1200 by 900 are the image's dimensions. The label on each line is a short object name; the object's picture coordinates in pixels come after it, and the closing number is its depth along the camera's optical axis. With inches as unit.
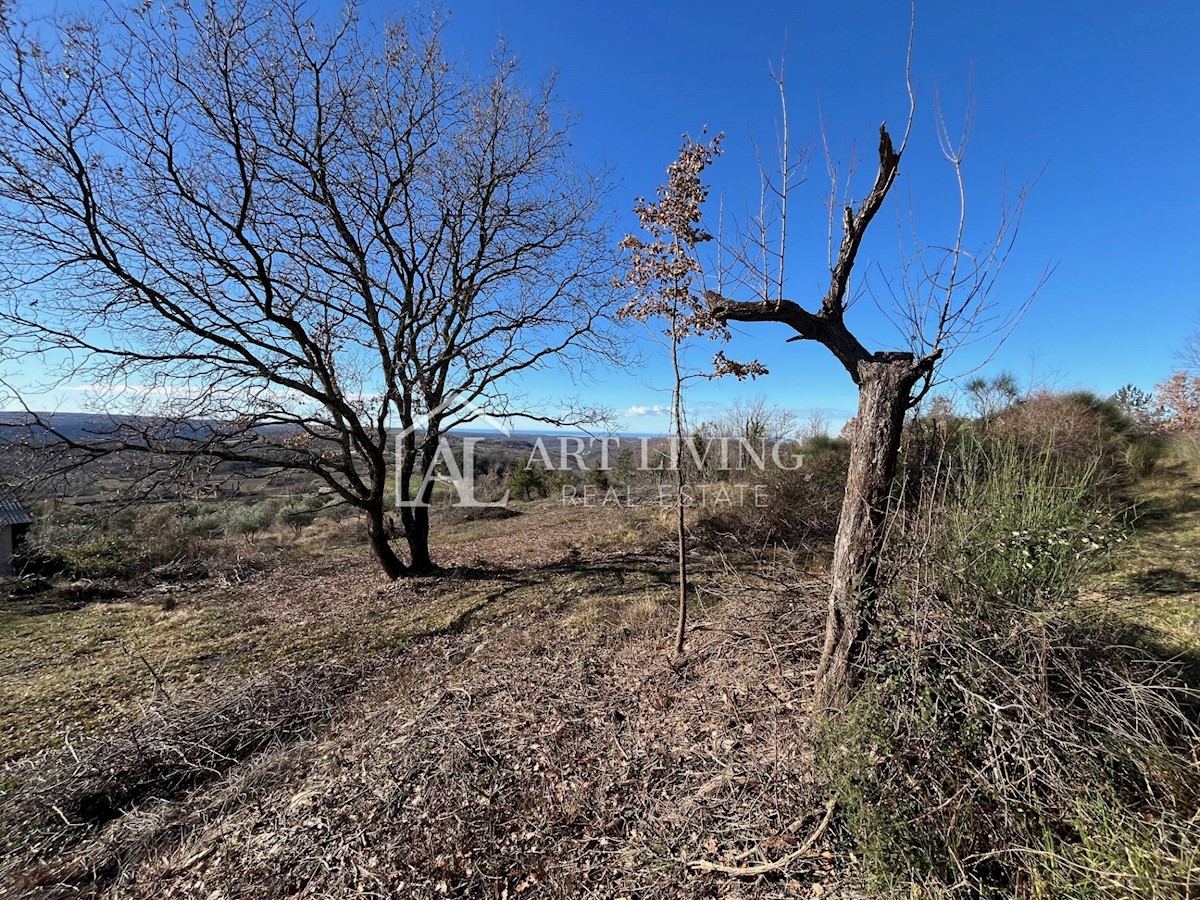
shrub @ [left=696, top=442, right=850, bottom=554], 285.3
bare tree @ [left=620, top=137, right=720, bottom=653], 134.3
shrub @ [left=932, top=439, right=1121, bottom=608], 89.0
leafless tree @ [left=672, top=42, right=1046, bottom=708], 89.0
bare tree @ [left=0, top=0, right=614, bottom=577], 173.5
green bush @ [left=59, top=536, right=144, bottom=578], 295.4
